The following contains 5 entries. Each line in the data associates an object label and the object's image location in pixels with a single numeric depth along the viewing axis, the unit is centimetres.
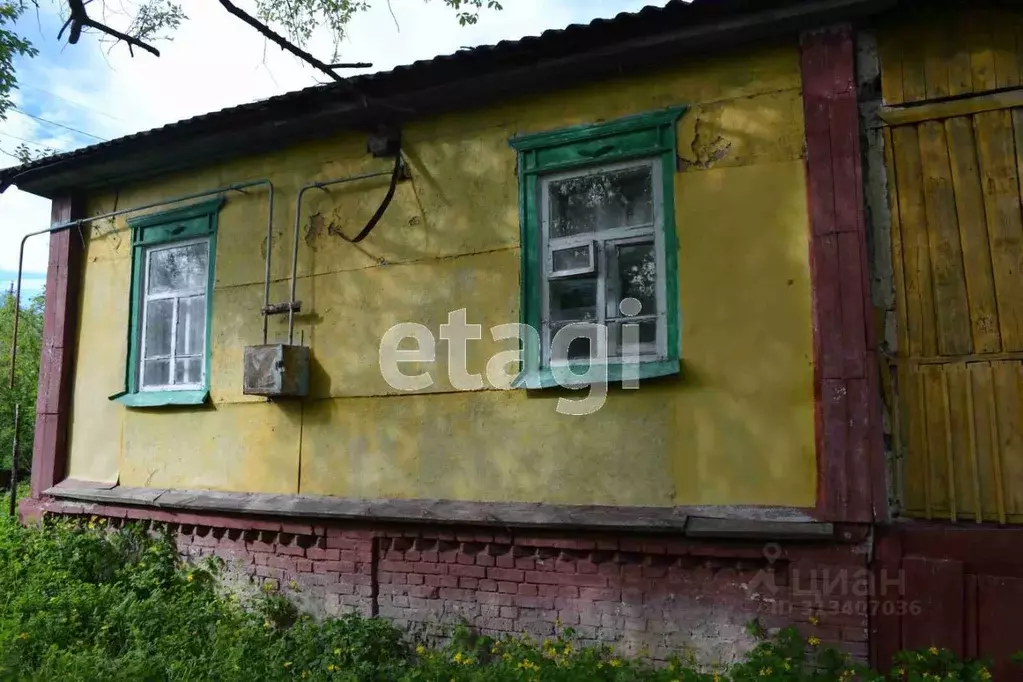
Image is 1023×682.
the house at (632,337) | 394
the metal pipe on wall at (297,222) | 575
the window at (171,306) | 648
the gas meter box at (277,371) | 550
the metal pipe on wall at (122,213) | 607
